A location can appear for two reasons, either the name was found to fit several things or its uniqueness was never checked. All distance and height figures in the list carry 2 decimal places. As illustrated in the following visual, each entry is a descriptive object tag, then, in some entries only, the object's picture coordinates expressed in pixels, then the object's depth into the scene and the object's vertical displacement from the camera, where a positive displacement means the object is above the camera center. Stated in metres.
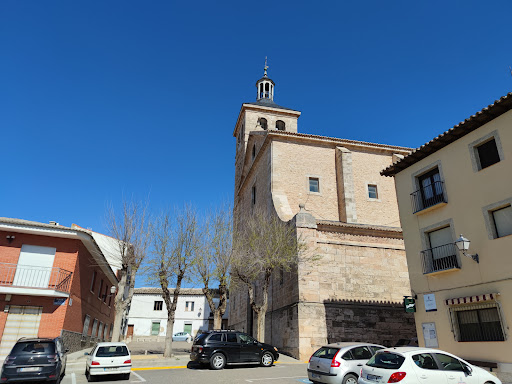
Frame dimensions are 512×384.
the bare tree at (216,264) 18.47 +3.26
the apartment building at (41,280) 15.20 +2.08
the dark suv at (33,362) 9.38 -0.82
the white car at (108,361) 11.10 -0.90
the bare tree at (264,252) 17.12 +3.71
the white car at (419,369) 7.09 -0.66
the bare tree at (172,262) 17.75 +3.25
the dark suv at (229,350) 13.09 -0.63
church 16.88 +4.51
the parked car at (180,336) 39.88 -0.53
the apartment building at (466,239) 10.84 +3.10
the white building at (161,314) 43.69 +2.04
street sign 13.38 +1.07
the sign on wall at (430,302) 12.73 +1.10
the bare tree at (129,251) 17.62 +3.78
